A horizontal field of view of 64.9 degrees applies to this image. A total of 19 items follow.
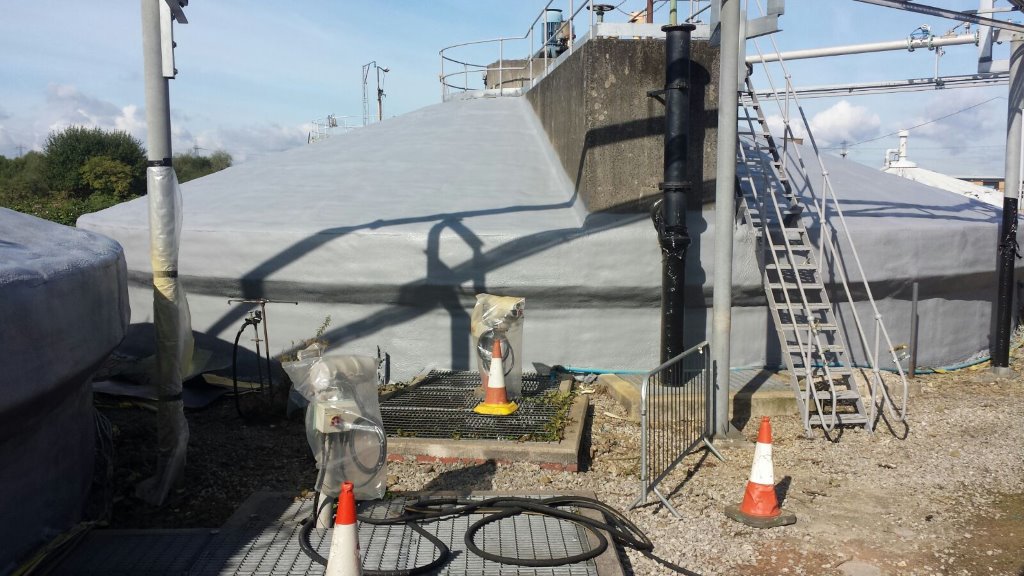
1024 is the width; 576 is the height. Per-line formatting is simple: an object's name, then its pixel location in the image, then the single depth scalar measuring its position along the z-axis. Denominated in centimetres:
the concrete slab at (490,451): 640
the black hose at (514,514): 471
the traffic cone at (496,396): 742
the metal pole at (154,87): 564
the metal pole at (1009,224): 963
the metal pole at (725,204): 700
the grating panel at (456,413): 694
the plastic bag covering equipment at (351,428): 484
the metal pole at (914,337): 976
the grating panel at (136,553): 443
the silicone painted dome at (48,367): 399
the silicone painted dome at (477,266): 884
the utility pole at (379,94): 3841
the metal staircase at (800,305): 768
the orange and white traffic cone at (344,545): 380
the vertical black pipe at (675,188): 809
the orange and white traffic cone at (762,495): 548
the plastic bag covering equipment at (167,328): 566
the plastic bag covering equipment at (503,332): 768
